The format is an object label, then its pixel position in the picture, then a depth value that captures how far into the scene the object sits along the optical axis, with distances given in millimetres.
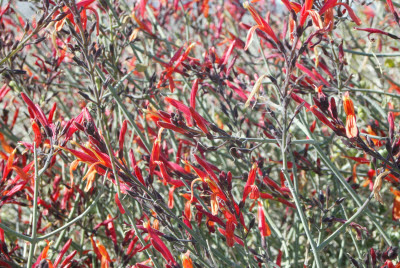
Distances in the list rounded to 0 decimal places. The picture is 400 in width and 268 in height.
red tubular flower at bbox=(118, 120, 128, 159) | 744
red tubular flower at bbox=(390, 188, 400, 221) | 834
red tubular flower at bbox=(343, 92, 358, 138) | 707
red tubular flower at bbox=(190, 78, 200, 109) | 756
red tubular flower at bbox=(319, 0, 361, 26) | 709
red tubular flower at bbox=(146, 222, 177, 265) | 727
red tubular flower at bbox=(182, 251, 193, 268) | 709
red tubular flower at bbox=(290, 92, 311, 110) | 780
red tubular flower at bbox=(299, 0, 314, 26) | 699
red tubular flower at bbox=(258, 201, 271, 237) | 764
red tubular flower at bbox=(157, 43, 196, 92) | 859
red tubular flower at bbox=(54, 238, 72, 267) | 781
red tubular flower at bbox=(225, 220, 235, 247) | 731
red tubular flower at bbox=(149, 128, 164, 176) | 745
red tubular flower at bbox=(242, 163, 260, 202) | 739
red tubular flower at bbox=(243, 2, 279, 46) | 712
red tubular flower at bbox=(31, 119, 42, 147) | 773
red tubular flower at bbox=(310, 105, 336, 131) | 723
